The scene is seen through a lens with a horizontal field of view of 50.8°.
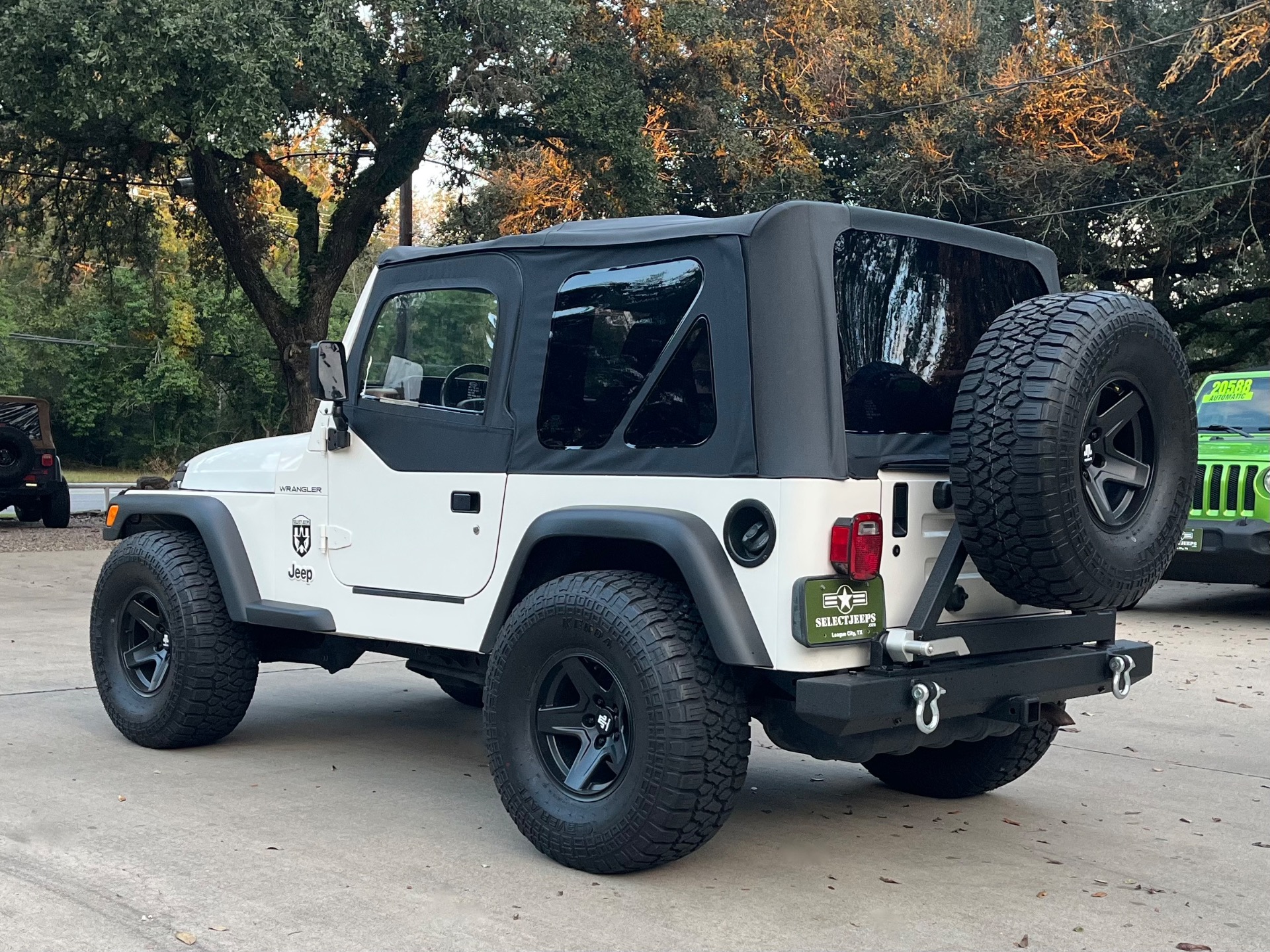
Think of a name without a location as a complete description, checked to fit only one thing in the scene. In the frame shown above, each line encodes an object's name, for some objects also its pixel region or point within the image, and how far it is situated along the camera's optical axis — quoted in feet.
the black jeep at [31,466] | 63.31
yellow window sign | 39.81
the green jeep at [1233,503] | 36.35
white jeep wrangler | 13.37
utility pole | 71.31
